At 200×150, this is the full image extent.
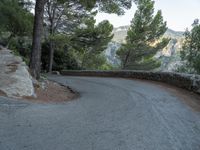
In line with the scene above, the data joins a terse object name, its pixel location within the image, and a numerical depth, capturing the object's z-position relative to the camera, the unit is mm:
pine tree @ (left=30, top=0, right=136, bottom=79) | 9688
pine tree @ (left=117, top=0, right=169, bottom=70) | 27953
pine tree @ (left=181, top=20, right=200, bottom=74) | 19856
